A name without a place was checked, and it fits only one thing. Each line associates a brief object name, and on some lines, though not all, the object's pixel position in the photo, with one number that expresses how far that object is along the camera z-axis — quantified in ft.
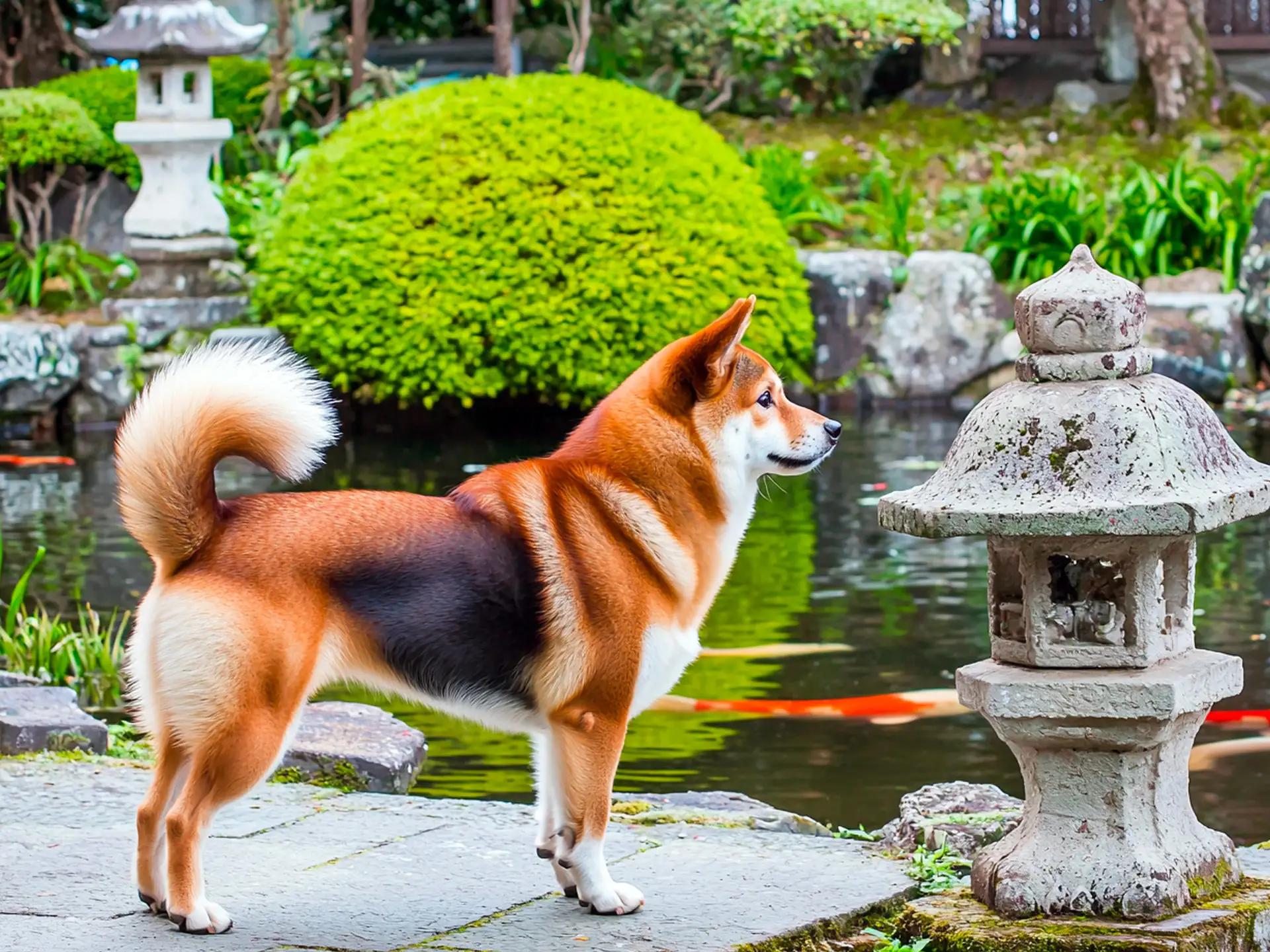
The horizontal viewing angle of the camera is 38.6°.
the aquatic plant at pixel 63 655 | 20.21
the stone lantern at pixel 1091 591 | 10.59
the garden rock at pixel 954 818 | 13.55
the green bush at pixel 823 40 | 51.39
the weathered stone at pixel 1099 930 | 10.57
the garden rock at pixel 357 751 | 16.38
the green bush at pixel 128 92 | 49.62
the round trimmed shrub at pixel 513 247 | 37.70
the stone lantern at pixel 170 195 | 41.60
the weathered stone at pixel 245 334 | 39.91
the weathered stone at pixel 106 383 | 41.37
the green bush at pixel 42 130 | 45.70
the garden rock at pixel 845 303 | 43.09
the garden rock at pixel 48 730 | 16.58
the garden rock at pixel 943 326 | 43.29
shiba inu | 10.98
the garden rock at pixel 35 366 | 40.27
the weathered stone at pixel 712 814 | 14.53
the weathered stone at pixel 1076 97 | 56.49
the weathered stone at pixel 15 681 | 18.63
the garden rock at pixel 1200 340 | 41.93
